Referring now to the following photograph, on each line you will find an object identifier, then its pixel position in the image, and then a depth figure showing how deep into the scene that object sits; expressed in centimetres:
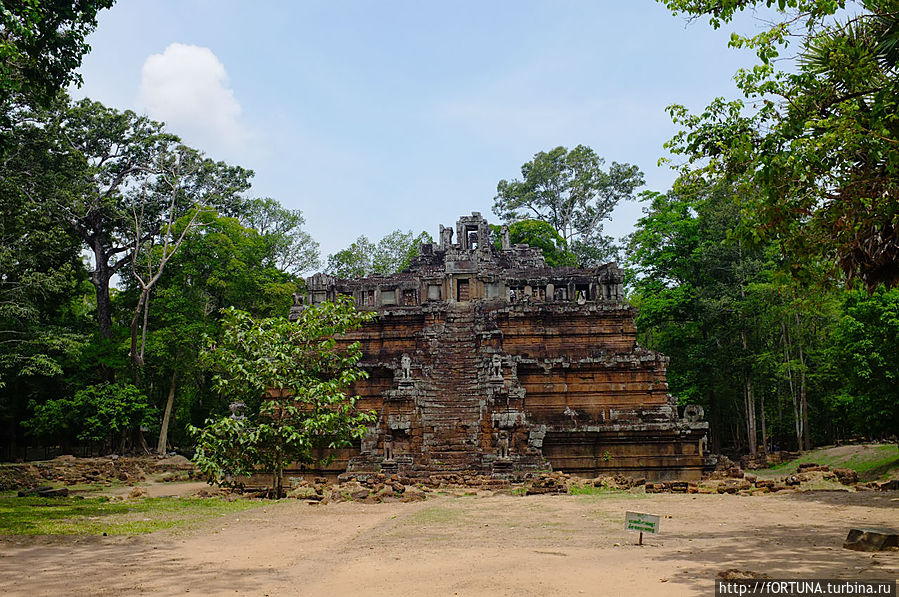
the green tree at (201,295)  3625
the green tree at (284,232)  5026
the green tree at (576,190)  5538
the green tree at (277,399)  1692
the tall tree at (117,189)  3541
